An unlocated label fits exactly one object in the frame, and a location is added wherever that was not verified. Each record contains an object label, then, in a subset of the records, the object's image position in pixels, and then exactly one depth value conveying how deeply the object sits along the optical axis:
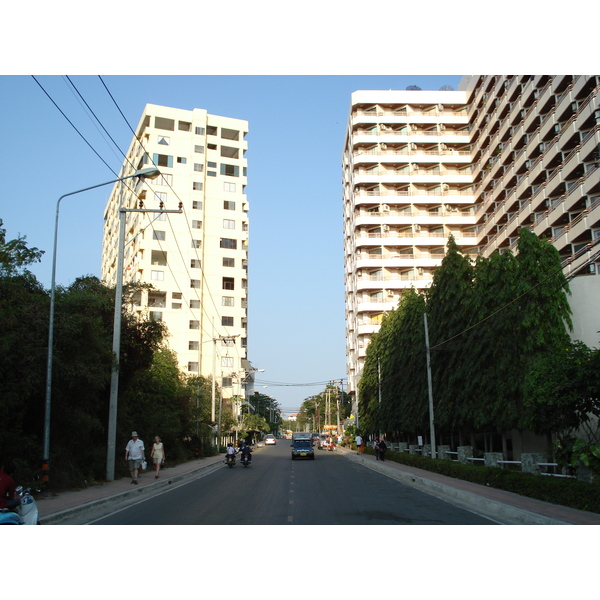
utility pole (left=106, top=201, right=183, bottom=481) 22.70
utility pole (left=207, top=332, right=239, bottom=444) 51.62
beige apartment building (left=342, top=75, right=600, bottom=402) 67.50
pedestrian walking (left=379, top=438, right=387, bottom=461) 40.69
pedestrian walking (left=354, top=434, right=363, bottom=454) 57.69
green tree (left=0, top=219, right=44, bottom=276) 18.57
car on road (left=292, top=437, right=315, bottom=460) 46.69
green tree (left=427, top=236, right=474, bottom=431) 31.06
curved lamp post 17.47
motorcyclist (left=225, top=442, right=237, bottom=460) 35.83
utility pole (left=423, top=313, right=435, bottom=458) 31.95
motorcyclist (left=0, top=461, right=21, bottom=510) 9.96
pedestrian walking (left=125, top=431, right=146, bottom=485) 21.81
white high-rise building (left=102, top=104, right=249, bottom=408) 69.94
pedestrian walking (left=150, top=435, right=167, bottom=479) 24.98
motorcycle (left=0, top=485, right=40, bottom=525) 9.61
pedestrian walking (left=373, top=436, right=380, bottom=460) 40.94
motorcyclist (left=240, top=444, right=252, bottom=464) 36.72
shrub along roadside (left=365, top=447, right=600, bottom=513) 13.66
